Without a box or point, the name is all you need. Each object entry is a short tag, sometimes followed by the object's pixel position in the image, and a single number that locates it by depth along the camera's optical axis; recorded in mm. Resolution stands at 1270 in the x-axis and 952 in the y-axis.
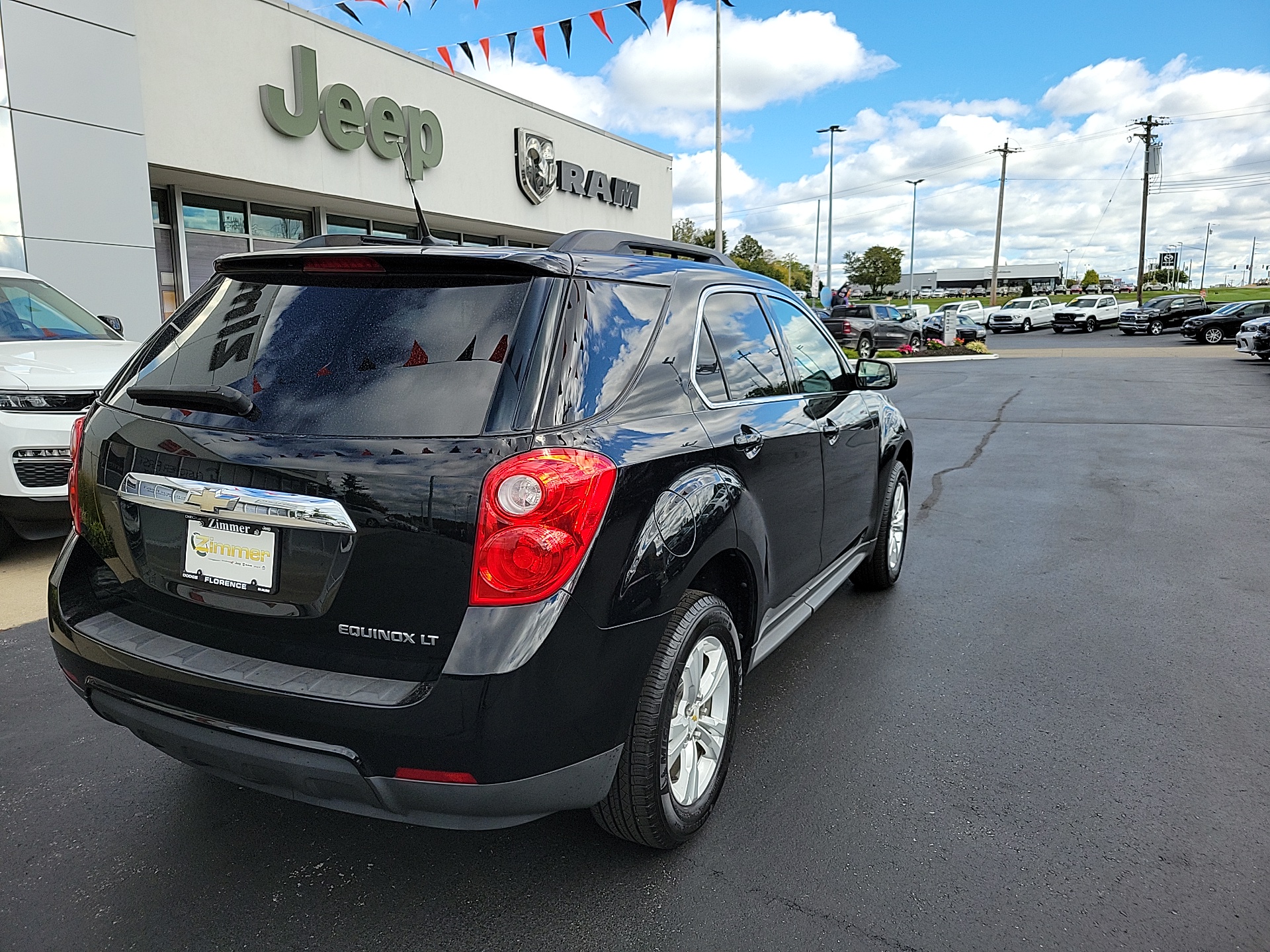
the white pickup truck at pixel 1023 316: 51594
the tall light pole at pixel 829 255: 50781
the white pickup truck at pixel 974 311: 51025
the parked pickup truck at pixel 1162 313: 44625
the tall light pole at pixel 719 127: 25219
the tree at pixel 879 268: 108000
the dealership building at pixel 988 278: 135250
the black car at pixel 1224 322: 34906
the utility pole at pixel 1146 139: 56500
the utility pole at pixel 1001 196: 59184
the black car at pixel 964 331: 35719
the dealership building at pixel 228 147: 10234
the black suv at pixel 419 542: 2064
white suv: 5219
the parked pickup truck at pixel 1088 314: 49625
